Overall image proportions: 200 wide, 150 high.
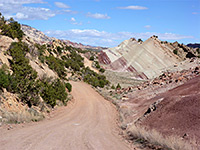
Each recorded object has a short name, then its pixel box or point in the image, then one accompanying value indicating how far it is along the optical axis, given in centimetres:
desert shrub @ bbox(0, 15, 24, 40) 3073
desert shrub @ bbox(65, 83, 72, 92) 3600
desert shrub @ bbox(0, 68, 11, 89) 1661
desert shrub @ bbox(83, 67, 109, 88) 5138
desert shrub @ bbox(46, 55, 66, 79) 3941
